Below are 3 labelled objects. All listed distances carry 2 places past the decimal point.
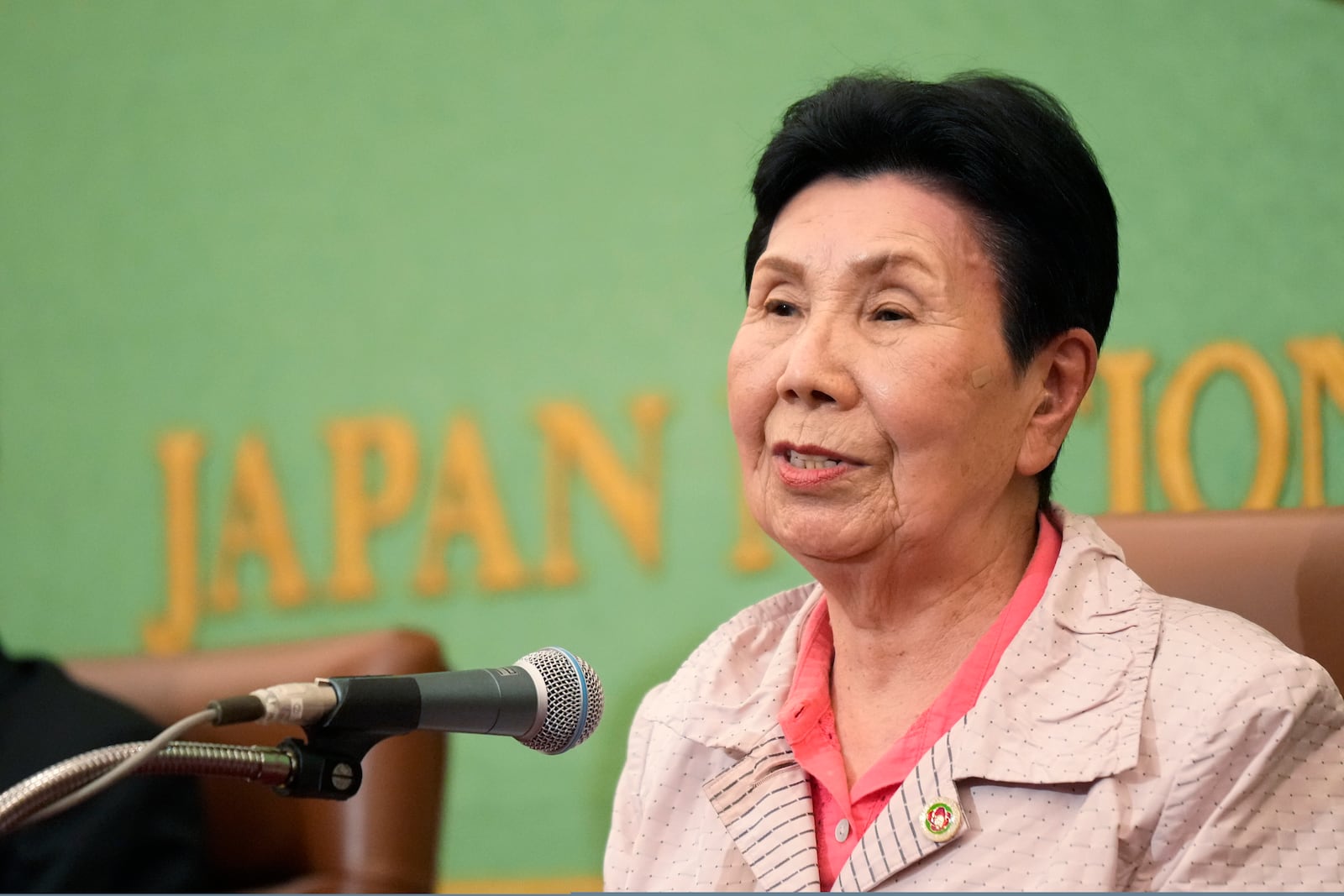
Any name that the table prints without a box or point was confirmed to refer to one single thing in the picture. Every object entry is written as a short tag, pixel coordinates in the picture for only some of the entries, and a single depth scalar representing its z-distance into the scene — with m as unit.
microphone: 3.56
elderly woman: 3.71
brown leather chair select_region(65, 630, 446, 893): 3.98
